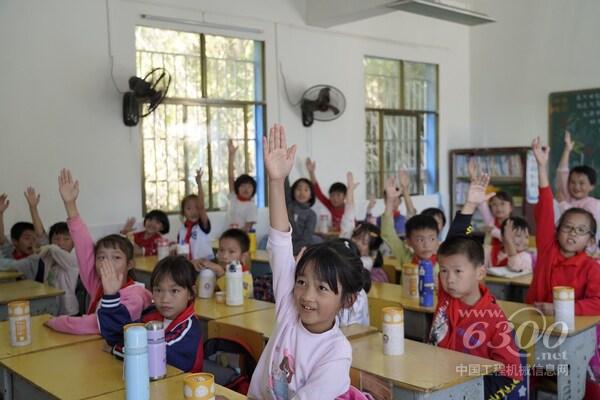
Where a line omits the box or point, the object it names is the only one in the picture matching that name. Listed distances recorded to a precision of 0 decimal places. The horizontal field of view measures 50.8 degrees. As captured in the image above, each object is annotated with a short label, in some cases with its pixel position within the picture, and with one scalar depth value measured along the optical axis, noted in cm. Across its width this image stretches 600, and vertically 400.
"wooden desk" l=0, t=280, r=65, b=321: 355
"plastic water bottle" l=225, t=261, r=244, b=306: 324
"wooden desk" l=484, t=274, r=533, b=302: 388
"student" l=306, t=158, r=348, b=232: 684
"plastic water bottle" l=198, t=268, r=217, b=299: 347
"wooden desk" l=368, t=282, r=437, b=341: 312
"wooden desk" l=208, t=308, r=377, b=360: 257
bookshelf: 777
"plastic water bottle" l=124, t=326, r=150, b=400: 176
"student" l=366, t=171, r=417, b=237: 412
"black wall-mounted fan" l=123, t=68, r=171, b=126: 543
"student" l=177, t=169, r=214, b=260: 503
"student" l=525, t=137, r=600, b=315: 304
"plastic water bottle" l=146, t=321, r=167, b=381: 198
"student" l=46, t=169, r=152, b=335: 264
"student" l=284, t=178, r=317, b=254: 596
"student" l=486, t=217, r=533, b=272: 405
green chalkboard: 734
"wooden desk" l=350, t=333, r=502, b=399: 198
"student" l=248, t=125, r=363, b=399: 175
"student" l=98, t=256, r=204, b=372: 221
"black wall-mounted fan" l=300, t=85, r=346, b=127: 686
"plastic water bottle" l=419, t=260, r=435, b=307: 316
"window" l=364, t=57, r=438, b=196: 776
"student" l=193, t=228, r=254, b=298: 373
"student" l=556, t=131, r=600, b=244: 503
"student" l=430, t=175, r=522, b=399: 232
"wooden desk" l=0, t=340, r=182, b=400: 199
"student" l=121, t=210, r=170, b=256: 537
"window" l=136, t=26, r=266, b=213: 595
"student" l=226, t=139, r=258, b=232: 607
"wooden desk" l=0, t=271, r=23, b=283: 430
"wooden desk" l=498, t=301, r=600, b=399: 263
